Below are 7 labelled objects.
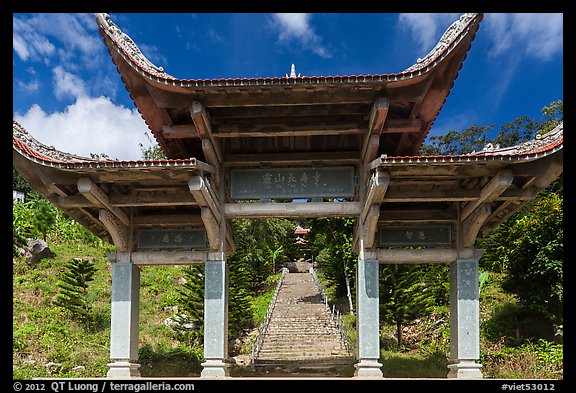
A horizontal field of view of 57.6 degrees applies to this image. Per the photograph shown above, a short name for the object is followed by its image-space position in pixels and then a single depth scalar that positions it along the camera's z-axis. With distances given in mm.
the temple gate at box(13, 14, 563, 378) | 7828
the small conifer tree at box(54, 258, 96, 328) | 16406
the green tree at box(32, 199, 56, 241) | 24562
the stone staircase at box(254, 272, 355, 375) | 12320
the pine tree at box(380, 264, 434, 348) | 15500
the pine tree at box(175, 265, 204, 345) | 16375
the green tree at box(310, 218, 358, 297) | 14531
